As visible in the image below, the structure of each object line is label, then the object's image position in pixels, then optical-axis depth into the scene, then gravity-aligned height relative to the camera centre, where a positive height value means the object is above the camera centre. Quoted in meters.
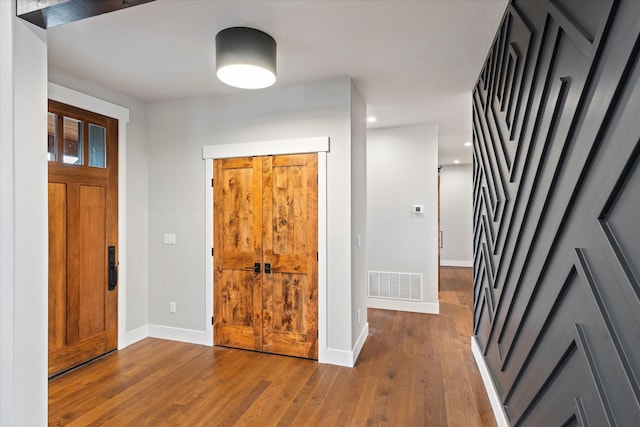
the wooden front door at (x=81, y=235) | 2.97 -0.20
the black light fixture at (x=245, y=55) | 2.29 +1.10
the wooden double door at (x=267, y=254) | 3.29 -0.41
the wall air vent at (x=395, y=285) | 4.88 -1.07
